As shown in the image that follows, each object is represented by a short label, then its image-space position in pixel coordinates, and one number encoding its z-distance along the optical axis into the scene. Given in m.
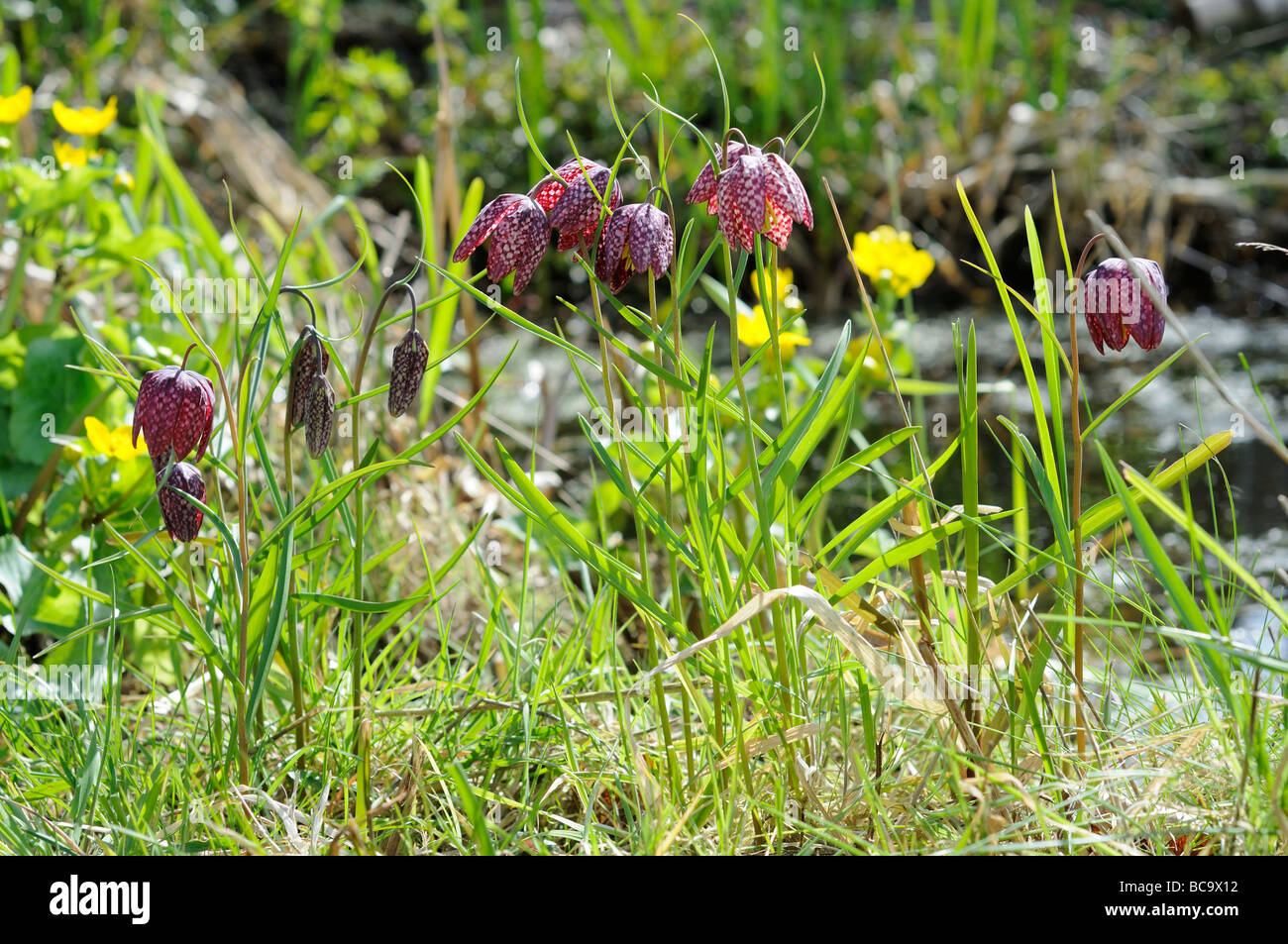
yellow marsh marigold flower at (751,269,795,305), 2.00
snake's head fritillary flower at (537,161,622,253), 1.78
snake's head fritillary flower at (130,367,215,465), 1.78
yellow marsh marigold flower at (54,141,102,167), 2.07
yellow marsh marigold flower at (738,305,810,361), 1.99
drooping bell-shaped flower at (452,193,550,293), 1.78
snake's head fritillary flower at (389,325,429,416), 1.80
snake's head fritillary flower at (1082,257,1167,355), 1.78
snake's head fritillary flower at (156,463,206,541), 1.80
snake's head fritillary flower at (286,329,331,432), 1.80
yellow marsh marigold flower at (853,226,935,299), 2.07
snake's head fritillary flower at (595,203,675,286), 1.76
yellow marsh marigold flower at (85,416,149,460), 1.92
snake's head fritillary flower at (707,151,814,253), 1.75
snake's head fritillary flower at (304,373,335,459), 1.80
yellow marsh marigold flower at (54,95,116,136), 2.10
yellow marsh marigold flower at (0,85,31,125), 2.08
